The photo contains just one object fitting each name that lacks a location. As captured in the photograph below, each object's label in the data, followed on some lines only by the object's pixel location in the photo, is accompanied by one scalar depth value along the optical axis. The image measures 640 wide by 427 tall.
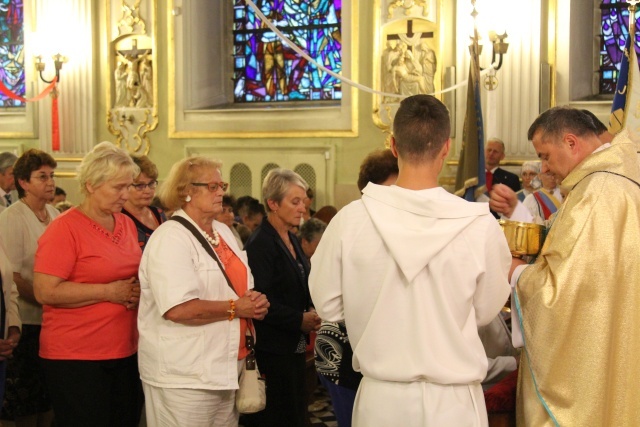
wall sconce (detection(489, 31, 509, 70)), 8.41
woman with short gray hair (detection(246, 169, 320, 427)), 4.18
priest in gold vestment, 2.91
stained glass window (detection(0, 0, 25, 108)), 11.80
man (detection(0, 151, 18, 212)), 6.34
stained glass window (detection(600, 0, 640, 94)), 9.06
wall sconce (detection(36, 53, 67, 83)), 10.59
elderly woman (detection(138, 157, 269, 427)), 3.48
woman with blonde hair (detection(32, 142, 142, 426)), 3.70
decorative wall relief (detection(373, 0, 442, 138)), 9.17
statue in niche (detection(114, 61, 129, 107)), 10.78
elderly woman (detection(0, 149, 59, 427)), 4.48
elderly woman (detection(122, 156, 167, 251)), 4.44
